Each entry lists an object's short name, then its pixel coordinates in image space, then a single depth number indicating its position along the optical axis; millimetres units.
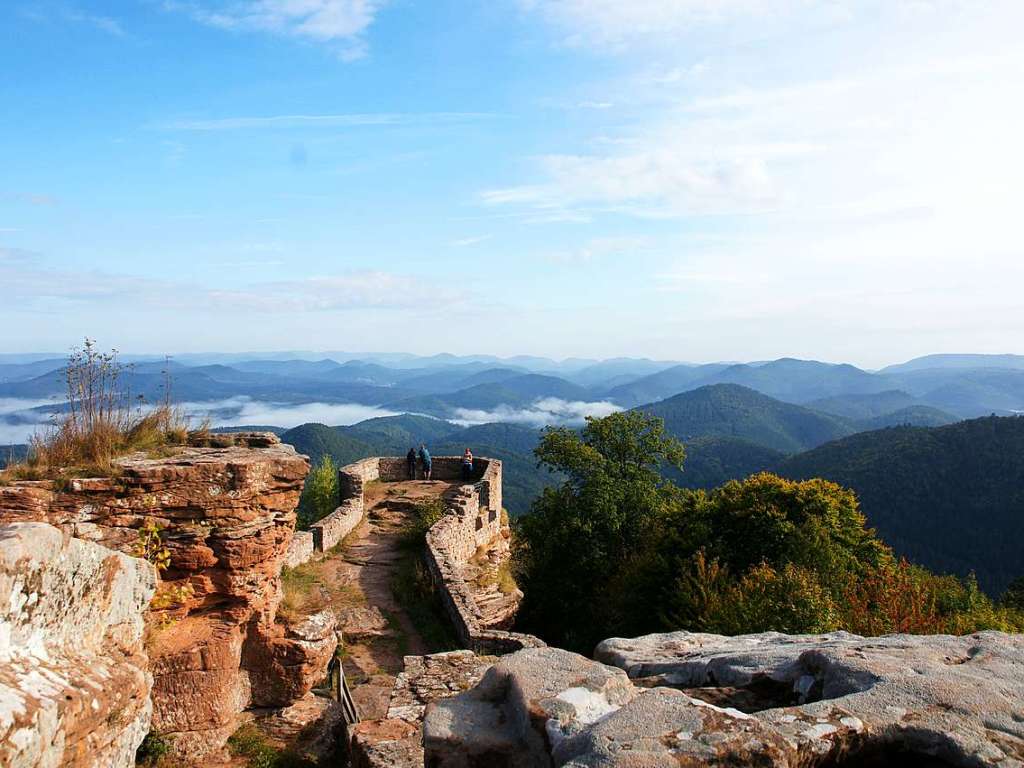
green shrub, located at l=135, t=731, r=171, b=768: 6426
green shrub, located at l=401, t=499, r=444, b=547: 17531
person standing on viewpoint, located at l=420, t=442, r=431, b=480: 25781
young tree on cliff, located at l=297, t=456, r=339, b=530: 32906
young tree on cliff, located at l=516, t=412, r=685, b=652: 19109
